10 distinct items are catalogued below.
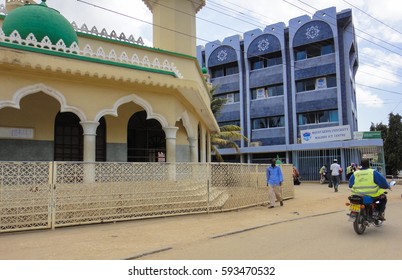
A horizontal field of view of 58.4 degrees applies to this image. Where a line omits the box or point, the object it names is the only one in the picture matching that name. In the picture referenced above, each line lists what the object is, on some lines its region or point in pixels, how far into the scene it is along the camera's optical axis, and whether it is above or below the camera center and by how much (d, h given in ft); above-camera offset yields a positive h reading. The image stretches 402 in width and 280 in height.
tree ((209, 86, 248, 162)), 76.48 +7.48
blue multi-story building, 92.27 +21.77
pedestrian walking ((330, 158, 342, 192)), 57.48 -1.69
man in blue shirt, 37.42 -1.80
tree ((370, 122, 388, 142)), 113.56 +10.86
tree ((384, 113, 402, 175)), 108.88 +5.79
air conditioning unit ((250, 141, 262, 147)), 106.73 +5.85
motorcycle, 21.56 -3.00
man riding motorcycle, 22.13 -1.37
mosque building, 29.78 +6.69
